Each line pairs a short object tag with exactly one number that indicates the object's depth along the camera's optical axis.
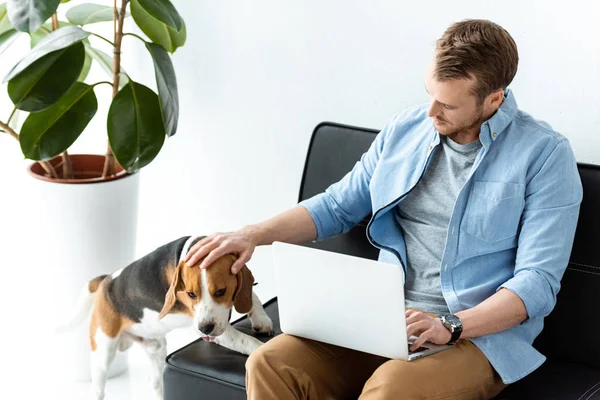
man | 2.90
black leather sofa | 3.02
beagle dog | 3.05
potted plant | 3.36
